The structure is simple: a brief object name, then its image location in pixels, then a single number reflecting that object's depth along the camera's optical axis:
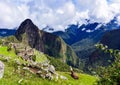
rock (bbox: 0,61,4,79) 10.36
